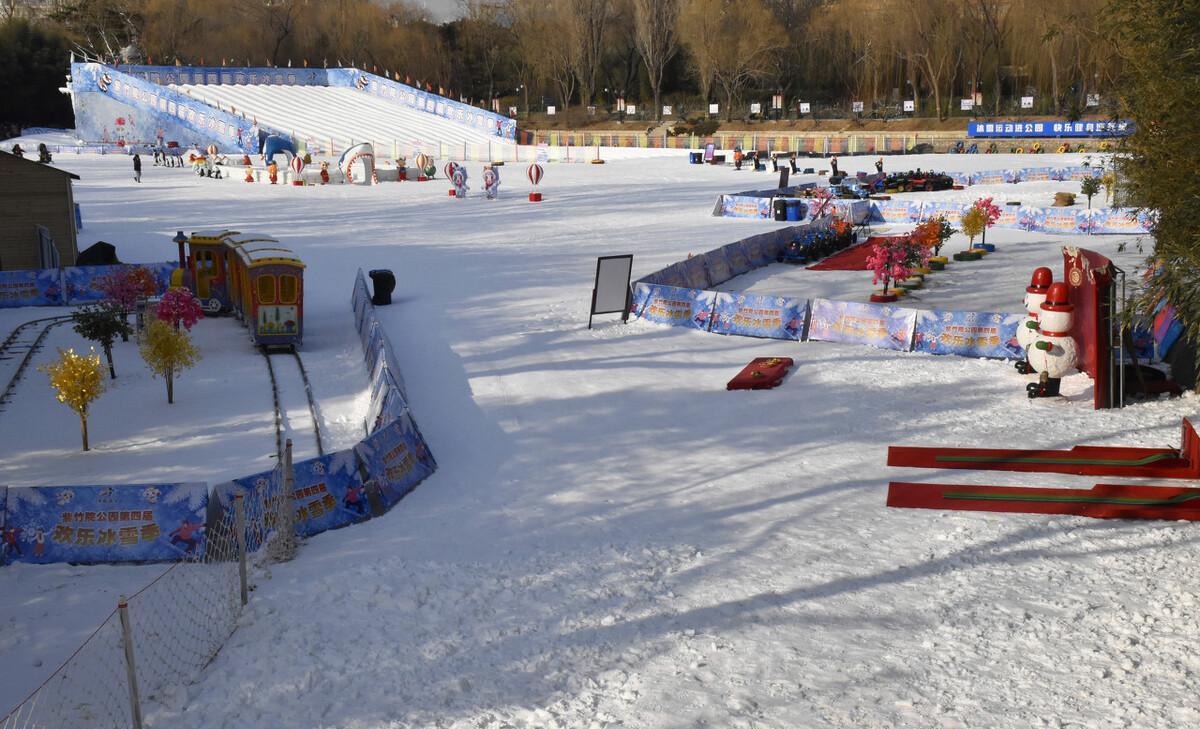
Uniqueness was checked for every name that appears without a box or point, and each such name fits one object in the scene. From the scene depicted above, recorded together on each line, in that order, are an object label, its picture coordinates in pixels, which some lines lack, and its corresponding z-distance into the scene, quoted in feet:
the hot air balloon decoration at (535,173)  162.91
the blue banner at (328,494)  37.09
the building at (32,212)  89.51
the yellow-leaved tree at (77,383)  46.96
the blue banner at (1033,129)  217.97
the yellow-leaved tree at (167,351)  53.52
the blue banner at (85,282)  81.46
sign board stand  69.00
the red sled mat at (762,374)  55.21
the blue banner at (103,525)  34.81
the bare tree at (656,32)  308.19
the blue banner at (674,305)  68.33
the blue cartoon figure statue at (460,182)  151.43
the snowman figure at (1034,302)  53.67
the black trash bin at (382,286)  76.33
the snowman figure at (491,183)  151.12
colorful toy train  64.34
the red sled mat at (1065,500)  38.55
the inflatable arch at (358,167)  173.47
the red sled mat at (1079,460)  42.63
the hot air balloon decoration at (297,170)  171.94
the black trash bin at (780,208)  124.88
